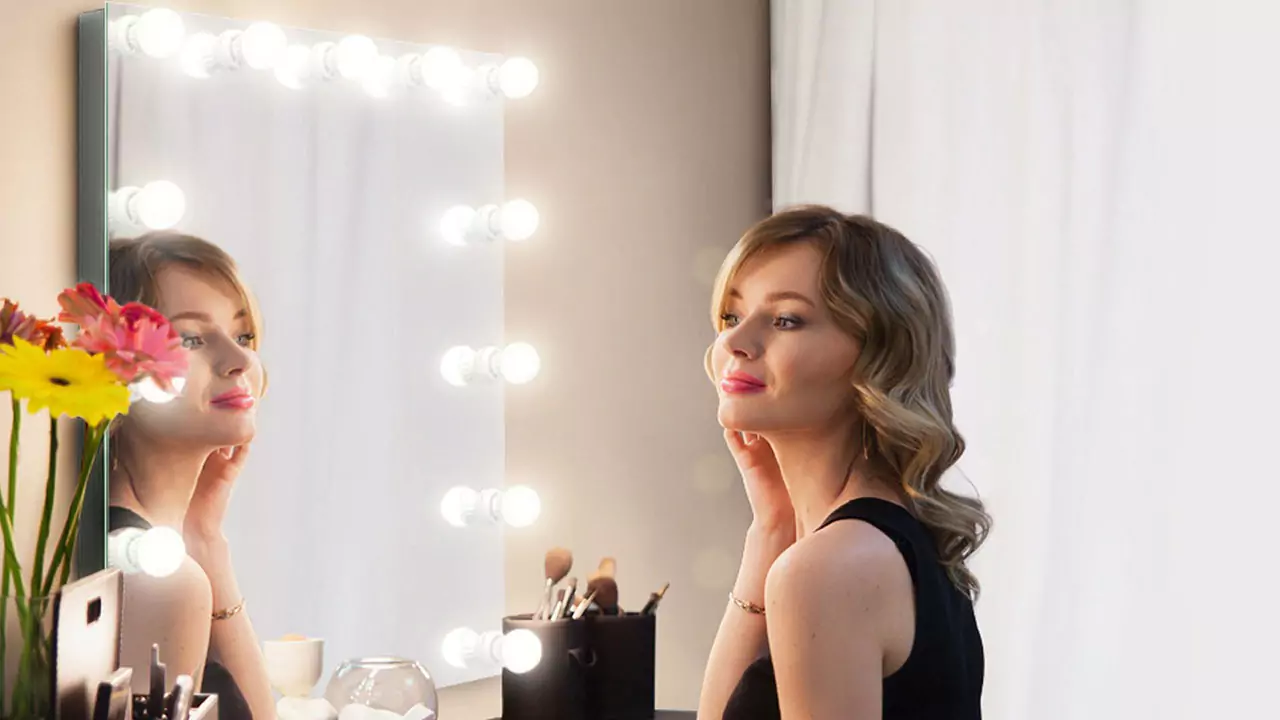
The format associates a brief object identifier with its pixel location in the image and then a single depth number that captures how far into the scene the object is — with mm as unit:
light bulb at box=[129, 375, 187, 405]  1414
